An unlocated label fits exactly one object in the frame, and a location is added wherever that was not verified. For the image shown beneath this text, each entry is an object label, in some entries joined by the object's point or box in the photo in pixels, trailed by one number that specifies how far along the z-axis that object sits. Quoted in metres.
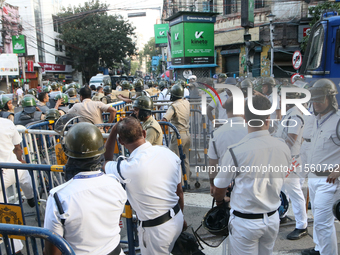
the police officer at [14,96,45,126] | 6.42
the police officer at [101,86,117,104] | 8.99
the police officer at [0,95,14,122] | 5.99
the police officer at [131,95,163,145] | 3.98
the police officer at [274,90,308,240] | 3.76
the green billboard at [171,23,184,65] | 21.91
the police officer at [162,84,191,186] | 5.50
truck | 6.98
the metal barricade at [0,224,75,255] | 1.62
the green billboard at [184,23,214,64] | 21.92
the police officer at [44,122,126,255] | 1.82
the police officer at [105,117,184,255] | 2.45
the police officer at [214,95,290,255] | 2.45
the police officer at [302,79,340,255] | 3.13
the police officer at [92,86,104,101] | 9.86
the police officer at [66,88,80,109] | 9.32
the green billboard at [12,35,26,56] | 28.02
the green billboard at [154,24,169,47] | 34.38
